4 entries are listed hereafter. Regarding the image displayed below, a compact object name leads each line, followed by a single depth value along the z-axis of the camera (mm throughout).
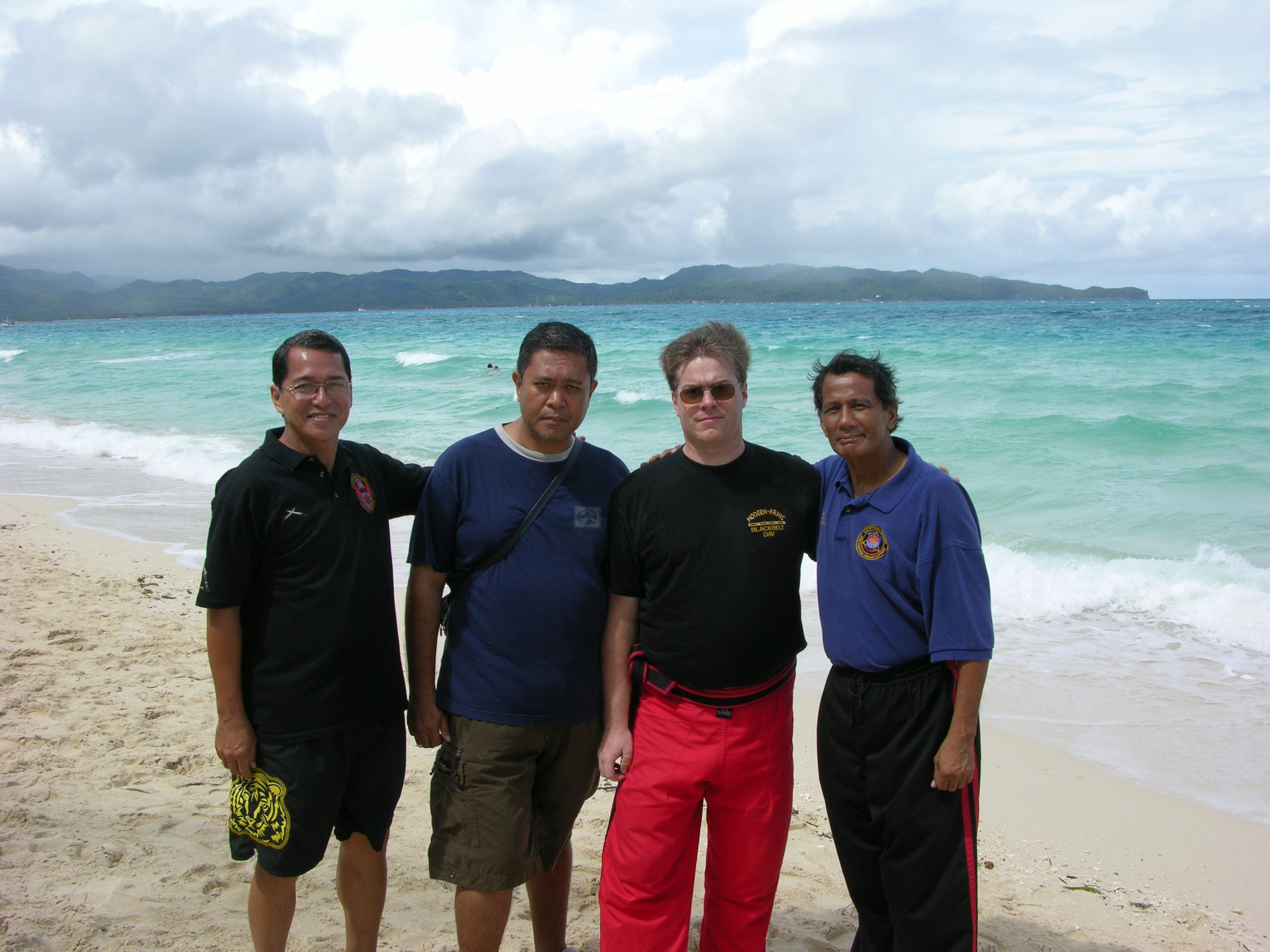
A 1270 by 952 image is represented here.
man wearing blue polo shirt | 2467
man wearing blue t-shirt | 2752
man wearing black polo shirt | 2621
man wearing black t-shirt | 2666
